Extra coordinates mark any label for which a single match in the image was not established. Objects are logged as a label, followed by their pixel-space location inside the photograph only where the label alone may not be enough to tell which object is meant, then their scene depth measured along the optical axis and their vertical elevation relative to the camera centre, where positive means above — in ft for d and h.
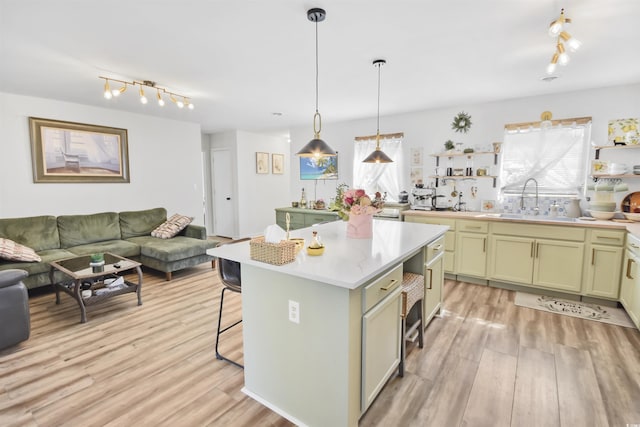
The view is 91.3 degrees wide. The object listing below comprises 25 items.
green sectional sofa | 12.18 -2.64
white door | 22.64 -0.76
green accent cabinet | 17.34 -1.88
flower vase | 8.07 -1.09
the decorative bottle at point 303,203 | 19.53 -1.20
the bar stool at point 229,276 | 7.44 -2.23
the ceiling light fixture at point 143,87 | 10.42 +3.54
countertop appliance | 15.62 -0.65
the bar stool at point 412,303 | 6.93 -2.77
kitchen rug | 9.77 -4.18
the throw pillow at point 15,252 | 10.73 -2.42
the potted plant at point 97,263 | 10.28 -2.64
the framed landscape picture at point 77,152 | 13.55 +1.45
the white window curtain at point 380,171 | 16.70 +0.74
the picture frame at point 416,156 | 15.96 +1.42
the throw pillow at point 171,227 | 15.40 -2.17
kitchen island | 5.07 -2.59
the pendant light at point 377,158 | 10.62 +0.88
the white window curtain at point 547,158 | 12.50 +1.09
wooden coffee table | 9.66 -3.35
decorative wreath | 14.49 +2.88
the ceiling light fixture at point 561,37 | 6.12 +3.03
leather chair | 7.75 -3.19
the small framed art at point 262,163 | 23.22 +1.58
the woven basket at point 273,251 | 5.45 -1.21
